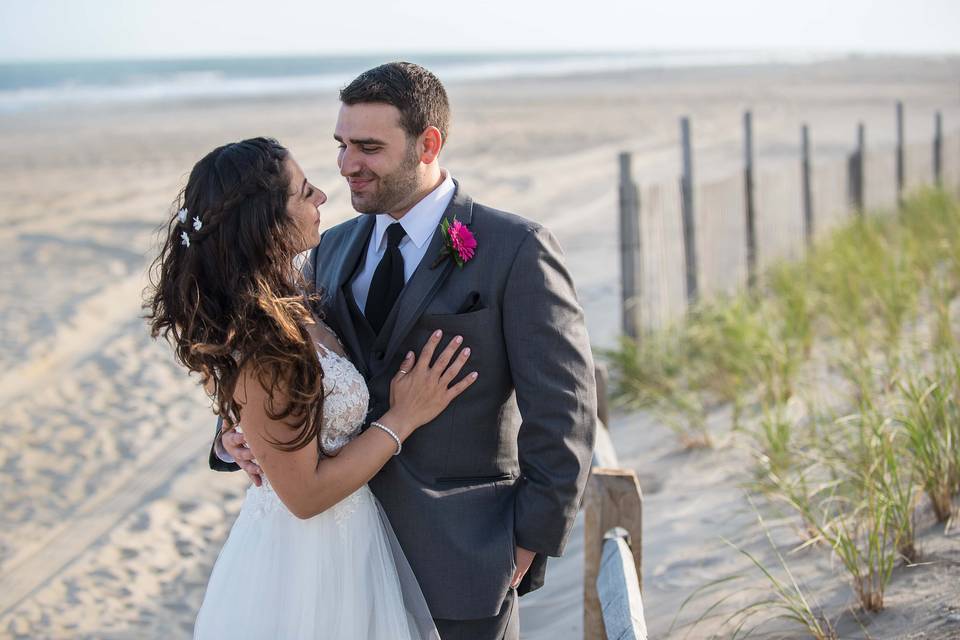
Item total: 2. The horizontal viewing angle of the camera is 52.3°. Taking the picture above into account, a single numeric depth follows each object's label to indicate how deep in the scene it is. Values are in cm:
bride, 218
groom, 239
